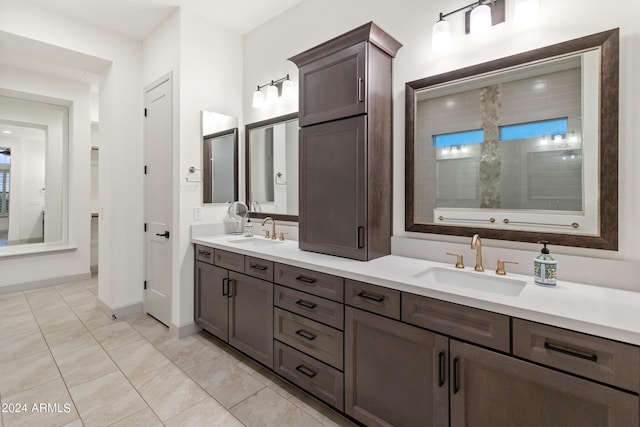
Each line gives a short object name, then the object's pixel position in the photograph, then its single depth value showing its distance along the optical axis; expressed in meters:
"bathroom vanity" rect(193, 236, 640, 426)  1.01
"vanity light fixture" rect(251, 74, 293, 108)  2.75
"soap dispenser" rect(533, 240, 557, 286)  1.39
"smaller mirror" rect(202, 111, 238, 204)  2.94
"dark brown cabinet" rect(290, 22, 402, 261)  1.88
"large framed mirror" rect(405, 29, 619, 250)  1.42
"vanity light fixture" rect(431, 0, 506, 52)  1.65
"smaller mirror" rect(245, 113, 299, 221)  2.78
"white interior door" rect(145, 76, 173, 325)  2.94
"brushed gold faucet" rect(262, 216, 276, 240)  2.83
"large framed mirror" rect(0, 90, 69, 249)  4.36
